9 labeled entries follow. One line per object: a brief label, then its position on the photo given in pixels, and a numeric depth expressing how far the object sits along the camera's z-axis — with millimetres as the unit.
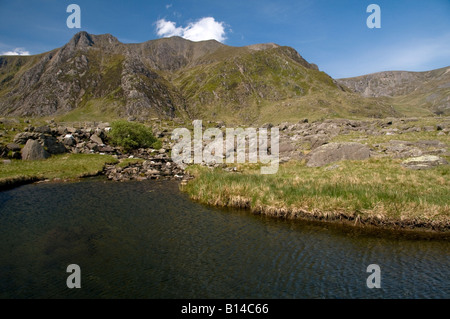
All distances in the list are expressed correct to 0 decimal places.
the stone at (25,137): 55875
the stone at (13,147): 52084
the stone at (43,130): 65562
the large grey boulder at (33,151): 51938
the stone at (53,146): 57044
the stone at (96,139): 70431
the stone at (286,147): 56231
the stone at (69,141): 63719
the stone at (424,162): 33469
